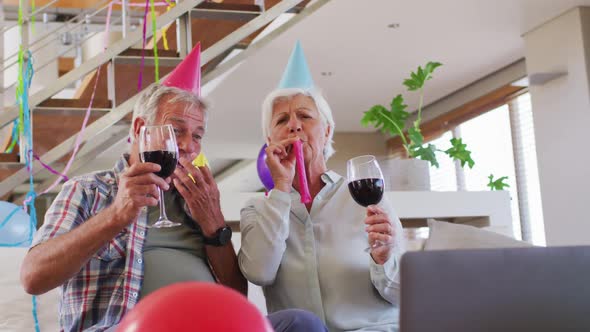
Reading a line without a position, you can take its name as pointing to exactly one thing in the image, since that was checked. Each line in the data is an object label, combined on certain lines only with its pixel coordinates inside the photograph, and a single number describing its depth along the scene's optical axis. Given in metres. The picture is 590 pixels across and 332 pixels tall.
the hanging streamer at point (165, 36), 4.31
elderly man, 1.62
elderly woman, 1.87
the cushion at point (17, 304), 2.21
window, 6.56
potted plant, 3.78
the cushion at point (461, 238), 2.01
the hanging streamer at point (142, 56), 3.60
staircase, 3.70
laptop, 1.05
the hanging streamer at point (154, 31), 3.64
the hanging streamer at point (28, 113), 3.35
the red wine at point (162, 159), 1.60
